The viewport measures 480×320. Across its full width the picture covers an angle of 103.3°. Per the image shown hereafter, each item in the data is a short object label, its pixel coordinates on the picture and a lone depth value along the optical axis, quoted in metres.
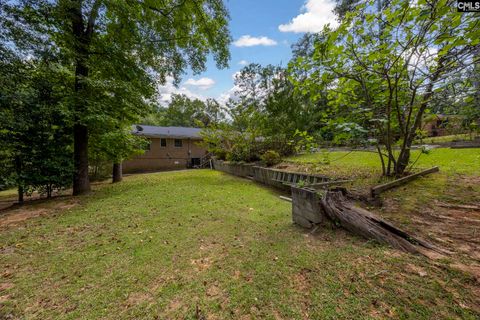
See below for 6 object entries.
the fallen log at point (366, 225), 2.34
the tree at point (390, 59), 2.32
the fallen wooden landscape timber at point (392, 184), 3.60
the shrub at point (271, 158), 9.59
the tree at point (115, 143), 7.56
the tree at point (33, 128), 5.55
